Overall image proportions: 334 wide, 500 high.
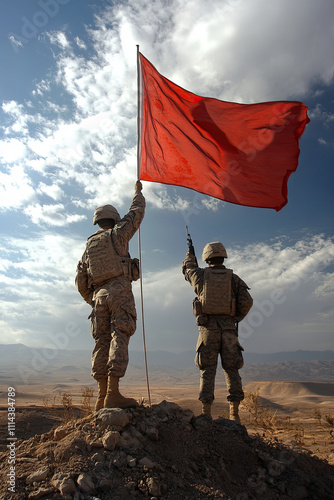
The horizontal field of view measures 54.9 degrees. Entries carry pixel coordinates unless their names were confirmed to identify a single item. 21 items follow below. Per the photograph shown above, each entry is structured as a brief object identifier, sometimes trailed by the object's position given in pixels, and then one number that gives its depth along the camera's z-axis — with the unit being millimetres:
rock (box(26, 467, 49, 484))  2826
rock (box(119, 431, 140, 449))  3271
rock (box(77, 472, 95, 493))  2699
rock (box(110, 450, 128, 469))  3012
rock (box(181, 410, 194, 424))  3922
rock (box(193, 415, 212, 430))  3908
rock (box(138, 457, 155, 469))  3038
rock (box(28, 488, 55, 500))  2615
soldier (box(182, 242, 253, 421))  5107
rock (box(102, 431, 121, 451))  3168
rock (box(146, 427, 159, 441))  3494
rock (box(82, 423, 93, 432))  3425
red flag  6066
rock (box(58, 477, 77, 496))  2633
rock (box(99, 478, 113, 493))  2746
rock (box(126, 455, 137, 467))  3020
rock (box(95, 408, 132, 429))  3453
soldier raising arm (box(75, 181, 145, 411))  4141
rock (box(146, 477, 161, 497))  2738
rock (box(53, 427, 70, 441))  3688
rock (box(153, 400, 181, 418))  3939
